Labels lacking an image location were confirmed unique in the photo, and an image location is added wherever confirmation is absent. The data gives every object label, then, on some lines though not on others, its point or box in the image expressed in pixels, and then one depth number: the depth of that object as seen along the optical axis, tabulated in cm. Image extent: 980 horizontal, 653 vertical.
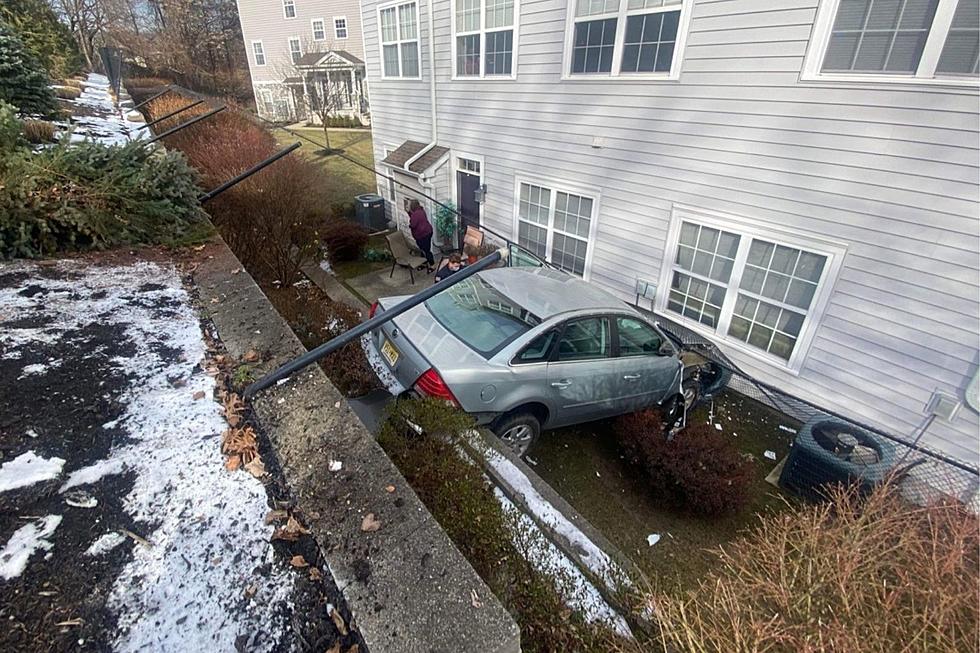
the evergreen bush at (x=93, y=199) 371
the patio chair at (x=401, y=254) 966
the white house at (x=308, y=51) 2922
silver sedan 376
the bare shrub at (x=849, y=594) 167
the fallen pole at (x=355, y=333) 253
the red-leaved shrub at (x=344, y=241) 1015
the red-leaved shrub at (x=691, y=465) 414
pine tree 855
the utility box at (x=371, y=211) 1234
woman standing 960
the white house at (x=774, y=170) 407
